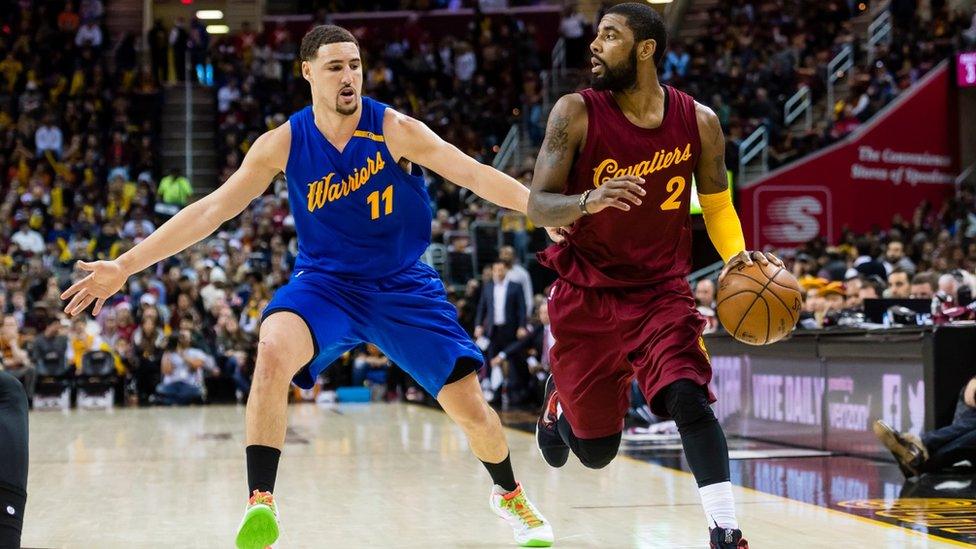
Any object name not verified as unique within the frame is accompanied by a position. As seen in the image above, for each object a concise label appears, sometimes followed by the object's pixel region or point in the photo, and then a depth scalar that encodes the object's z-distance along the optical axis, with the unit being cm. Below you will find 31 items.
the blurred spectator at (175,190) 2306
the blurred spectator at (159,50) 2714
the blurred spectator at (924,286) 1105
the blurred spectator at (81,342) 1711
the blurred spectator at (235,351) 1758
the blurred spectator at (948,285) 1039
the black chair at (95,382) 1689
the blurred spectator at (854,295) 1114
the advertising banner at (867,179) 2186
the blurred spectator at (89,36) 2761
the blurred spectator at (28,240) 2072
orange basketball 483
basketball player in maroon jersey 491
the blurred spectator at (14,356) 1545
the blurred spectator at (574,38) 2662
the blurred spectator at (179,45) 2706
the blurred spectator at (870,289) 1105
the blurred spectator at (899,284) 1106
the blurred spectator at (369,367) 1848
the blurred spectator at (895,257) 1544
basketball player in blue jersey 546
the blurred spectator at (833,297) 1120
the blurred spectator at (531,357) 1628
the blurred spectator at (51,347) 1678
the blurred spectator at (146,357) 1741
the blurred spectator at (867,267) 1471
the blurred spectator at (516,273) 1636
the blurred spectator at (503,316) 1644
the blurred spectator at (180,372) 1728
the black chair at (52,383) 1673
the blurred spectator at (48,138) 2452
